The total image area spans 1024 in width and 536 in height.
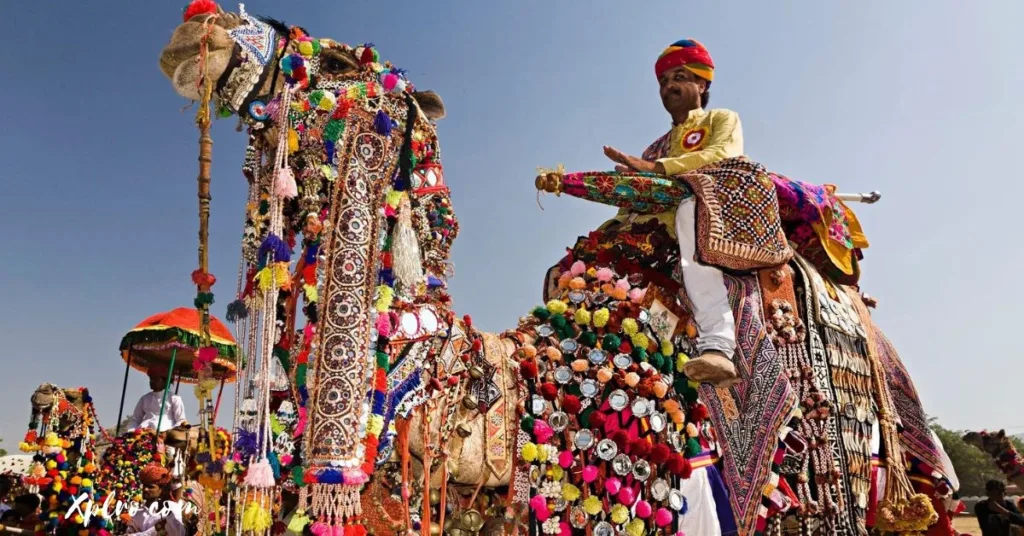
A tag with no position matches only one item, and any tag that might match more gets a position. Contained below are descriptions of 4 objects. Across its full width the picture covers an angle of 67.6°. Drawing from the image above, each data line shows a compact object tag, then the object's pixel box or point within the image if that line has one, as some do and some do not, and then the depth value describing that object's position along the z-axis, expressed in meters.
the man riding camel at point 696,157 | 3.70
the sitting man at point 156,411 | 8.12
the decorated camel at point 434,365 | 2.91
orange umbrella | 8.44
